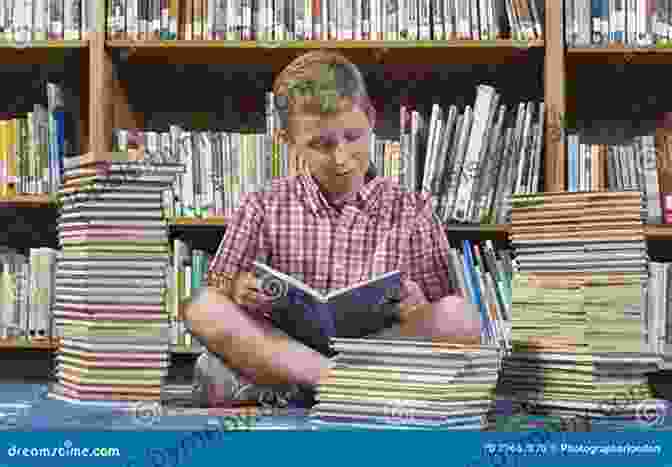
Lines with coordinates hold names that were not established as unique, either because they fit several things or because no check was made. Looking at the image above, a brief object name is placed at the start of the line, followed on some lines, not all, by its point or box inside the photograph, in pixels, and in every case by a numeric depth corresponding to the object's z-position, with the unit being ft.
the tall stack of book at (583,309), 10.36
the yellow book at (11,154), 13.80
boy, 10.82
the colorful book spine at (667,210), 13.51
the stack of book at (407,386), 9.91
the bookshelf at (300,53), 13.53
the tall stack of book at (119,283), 10.49
